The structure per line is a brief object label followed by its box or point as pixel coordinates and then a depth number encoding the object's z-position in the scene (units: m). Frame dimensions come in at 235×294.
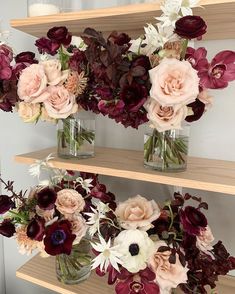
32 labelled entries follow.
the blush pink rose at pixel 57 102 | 0.80
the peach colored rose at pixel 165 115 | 0.68
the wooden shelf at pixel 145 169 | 0.72
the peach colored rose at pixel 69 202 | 0.90
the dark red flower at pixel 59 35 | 0.78
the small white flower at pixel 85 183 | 0.96
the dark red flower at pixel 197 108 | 0.73
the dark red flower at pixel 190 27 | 0.62
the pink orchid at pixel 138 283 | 0.77
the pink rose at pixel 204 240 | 0.79
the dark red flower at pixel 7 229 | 0.93
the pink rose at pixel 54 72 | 0.80
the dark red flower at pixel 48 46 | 0.81
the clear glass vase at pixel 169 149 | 0.79
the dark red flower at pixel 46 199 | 0.87
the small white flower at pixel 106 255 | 0.75
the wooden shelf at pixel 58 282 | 0.96
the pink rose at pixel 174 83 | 0.64
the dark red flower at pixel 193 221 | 0.75
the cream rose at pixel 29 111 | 0.83
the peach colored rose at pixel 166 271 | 0.76
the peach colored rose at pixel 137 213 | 0.79
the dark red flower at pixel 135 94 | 0.69
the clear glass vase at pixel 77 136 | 0.93
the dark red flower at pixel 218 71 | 0.69
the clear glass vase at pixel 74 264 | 0.99
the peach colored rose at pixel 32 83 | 0.78
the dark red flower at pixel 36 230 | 0.86
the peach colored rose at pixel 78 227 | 0.91
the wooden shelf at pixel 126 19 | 0.70
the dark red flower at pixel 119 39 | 0.75
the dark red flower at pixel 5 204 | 0.91
